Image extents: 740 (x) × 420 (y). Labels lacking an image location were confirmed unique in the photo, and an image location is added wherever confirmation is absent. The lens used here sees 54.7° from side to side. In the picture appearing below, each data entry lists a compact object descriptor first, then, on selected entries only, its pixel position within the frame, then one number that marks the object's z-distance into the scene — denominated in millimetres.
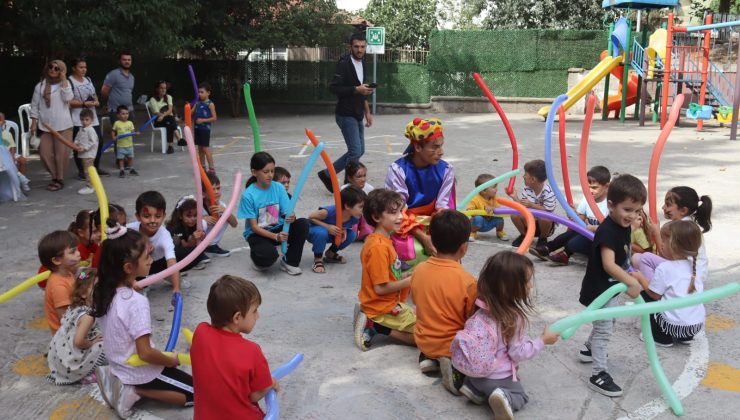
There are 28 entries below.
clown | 5539
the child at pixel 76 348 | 4250
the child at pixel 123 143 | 11234
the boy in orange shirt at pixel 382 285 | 4711
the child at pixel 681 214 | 5129
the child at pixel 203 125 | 11047
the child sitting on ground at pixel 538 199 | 7059
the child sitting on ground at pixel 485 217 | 7348
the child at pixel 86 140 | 10102
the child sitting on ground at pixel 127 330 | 3830
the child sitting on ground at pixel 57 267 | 4605
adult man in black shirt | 9328
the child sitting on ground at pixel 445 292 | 4109
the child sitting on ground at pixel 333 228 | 6578
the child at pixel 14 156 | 9398
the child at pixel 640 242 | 5846
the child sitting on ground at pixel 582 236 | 6453
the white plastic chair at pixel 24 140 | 11211
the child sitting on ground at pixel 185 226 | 6168
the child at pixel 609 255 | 4223
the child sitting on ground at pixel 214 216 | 6535
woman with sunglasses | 9648
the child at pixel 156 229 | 5363
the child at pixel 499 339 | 3736
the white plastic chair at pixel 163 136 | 13797
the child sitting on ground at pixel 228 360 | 3295
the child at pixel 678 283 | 4785
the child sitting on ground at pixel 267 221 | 6344
